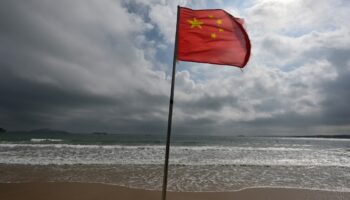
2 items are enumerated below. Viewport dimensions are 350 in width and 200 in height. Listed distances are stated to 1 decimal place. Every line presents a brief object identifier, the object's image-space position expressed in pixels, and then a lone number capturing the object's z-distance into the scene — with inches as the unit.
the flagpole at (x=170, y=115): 178.4
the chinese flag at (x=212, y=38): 209.9
